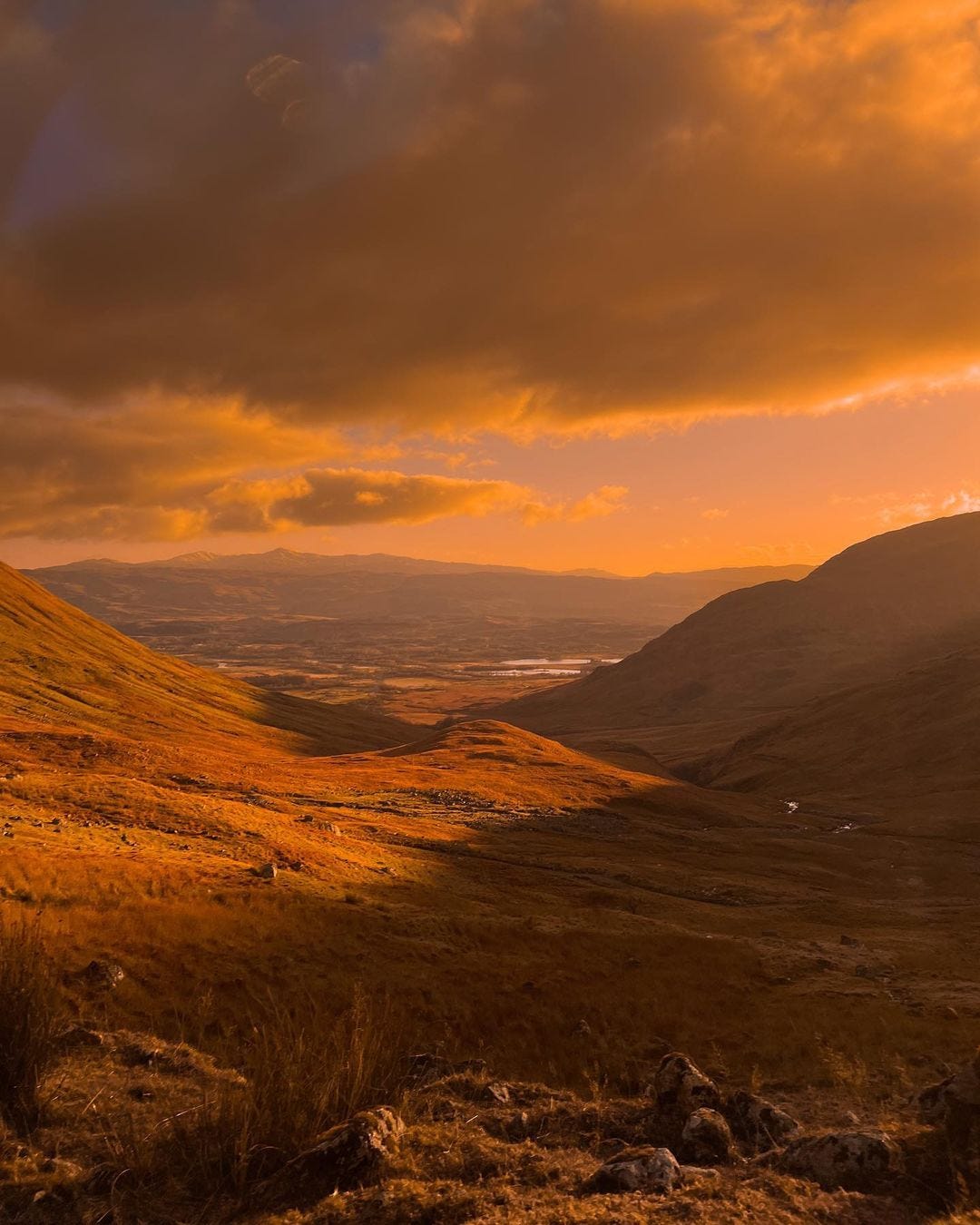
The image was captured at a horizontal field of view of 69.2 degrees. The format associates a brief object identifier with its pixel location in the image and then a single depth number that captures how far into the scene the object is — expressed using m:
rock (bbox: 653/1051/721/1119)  17.70
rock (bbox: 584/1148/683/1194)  13.28
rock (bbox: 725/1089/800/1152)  16.36
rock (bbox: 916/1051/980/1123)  15.09
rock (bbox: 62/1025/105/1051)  17.25
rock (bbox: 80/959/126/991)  21.11
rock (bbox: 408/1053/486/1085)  19.72
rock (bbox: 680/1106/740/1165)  15.11
